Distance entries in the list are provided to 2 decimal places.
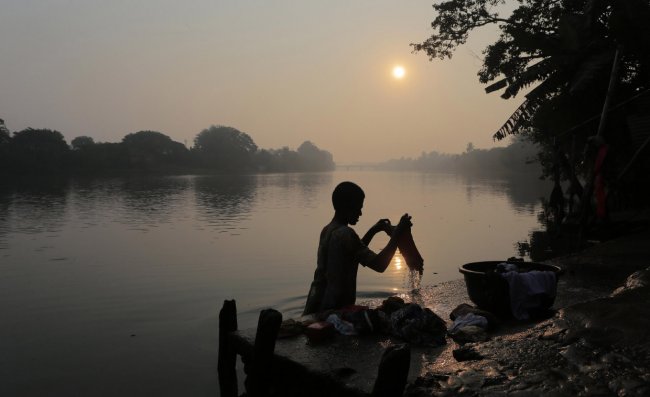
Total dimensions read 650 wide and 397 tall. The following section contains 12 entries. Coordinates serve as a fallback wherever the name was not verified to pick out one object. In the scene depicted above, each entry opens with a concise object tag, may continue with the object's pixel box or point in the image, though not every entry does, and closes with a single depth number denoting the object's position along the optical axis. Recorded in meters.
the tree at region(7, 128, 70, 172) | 83.94
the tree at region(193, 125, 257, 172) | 143.50
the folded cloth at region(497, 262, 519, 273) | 6.84
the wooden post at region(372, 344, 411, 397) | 4.14
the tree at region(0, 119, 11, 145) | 87.43
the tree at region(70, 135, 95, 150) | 156.65
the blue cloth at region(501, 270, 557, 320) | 6.43
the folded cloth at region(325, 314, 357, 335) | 6.03
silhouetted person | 5.80
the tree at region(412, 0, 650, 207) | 15.98
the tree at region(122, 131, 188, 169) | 114.62
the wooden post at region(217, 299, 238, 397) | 6.79
